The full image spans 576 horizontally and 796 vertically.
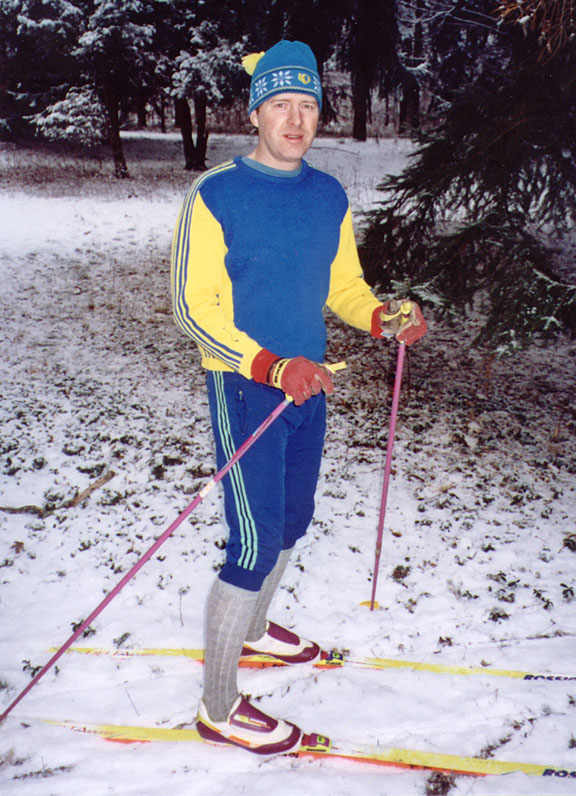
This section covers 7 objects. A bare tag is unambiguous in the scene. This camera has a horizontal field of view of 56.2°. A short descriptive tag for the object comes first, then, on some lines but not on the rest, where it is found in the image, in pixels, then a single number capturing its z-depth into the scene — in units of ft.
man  7.05
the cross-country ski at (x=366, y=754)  8.13
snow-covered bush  57.98
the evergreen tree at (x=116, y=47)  51.67
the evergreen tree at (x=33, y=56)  52.85
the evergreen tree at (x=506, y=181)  14.74
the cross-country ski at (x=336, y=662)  9.87
